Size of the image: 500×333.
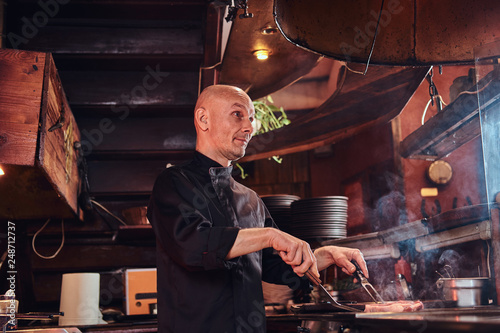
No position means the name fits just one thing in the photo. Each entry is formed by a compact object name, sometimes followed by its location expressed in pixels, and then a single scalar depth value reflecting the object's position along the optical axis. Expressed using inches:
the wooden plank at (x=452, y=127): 104.8
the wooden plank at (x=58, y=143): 109.6
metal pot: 93.4
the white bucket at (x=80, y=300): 146.6
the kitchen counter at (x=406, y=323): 38.6
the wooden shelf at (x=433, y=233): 106.6
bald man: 70.9
